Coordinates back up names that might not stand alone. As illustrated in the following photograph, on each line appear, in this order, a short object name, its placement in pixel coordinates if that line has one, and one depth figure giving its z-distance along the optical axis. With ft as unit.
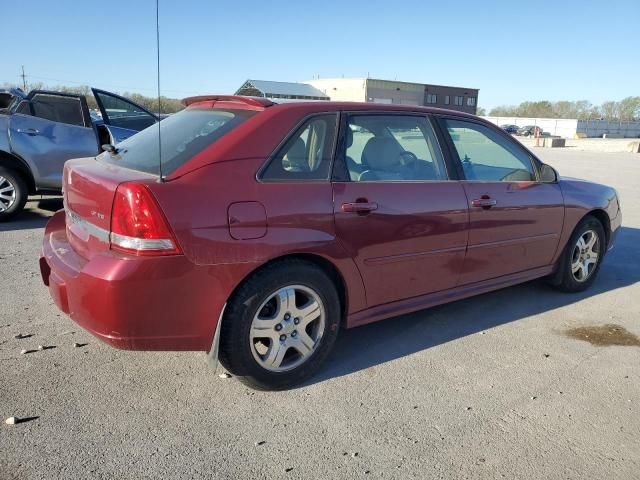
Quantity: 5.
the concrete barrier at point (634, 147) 110.73
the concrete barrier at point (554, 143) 134.92
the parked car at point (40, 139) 22.57
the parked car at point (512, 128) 224.90
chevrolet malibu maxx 8.57
